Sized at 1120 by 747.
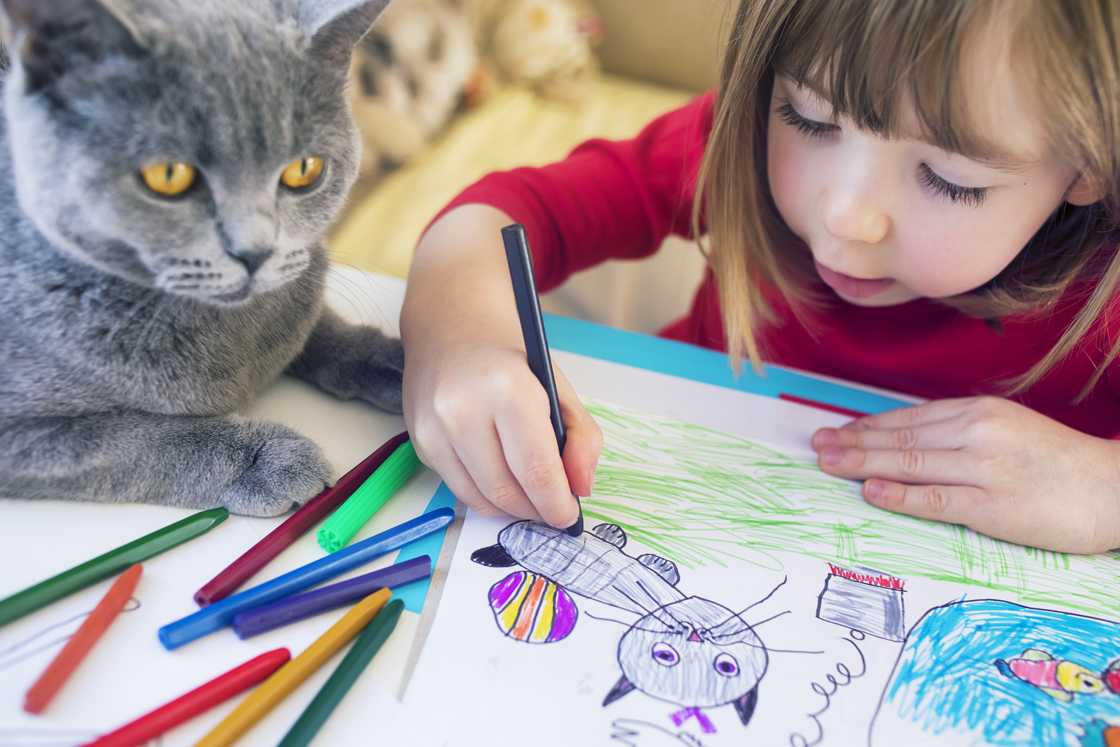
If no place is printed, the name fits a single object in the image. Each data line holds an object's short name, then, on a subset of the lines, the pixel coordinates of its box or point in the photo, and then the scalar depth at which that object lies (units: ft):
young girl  1.79
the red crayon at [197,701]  1.33
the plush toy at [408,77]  4.95
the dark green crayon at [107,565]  1.52
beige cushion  4.46
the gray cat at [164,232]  1.41
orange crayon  1.38
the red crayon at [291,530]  1.61
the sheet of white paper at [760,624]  1.51
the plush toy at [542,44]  5.45
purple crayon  1.54
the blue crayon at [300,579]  1.51
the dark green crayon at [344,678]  1.38
